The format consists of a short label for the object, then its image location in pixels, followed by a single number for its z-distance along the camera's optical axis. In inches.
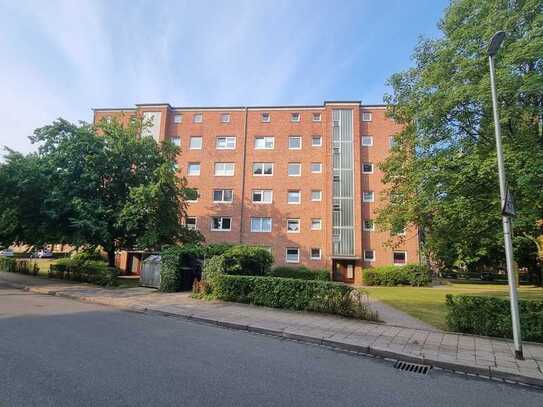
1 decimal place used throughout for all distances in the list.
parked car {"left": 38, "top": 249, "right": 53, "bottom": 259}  1876.5
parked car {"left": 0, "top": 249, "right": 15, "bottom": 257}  1751.7
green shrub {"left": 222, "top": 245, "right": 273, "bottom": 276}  541.6
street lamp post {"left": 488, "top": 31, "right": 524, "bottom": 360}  247.8
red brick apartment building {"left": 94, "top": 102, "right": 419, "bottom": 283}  1184.2
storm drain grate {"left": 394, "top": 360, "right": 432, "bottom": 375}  227.6
